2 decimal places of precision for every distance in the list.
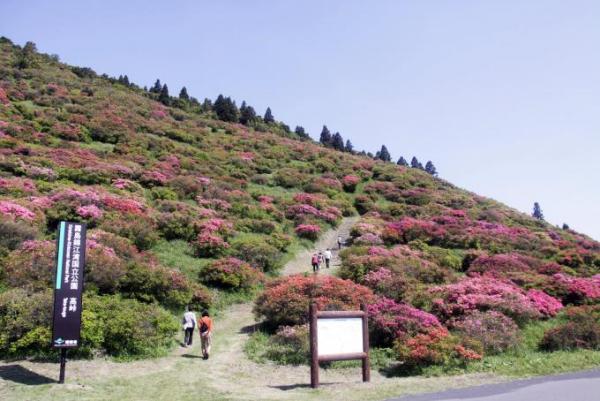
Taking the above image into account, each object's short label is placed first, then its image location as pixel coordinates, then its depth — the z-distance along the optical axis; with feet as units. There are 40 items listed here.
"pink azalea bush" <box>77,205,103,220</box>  78.89
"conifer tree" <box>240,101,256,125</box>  287.28
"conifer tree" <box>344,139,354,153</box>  344.12
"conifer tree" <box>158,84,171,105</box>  278.17
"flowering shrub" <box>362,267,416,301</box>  66.90
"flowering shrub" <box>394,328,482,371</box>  43.52
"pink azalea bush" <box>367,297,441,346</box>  50.93
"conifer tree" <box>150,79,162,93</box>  336.90
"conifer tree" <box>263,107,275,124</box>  327.26
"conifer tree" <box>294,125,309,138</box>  332.80
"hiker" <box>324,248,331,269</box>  96.19
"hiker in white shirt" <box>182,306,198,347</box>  51.49
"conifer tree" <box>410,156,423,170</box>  431.31
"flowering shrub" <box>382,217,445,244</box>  112.98
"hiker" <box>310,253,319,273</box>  88.22
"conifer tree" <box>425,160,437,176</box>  447.06
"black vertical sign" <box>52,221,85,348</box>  37.70
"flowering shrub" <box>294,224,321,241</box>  112.06
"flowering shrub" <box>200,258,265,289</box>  70.44
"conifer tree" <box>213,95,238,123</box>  275.18
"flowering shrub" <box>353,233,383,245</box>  108.13
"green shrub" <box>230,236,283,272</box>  82.64
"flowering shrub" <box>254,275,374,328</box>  55.36
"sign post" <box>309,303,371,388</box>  38.50
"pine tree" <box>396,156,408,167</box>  398.87
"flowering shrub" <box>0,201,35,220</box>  68.80
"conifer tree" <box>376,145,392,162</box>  395.55
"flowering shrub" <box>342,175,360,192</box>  168.35
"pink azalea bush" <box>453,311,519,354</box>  49.60
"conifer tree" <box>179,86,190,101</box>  316.19
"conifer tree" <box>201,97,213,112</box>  302.49
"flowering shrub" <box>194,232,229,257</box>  81.35
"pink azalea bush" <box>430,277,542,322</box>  59.11
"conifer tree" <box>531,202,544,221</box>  398.21
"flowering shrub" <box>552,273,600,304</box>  72.02
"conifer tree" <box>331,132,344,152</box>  332.80
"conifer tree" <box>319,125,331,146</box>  357.78
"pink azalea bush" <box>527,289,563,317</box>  64.18
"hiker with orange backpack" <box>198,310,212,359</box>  47.19
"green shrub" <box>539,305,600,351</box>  51.70
